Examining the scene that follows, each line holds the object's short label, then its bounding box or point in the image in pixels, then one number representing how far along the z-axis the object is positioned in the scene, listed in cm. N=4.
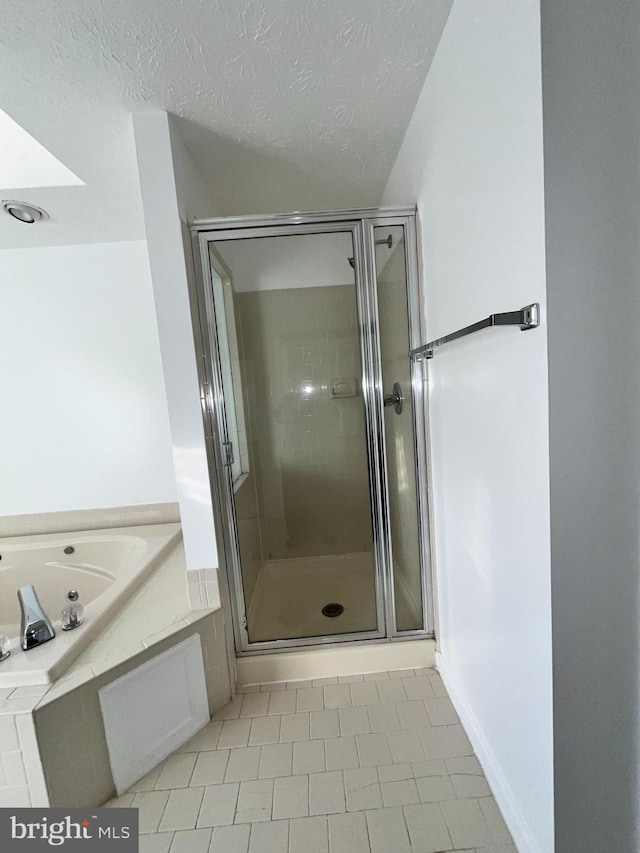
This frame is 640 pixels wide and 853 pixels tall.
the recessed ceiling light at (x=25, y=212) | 174
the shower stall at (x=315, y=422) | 158
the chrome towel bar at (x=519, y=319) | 76
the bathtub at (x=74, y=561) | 204
